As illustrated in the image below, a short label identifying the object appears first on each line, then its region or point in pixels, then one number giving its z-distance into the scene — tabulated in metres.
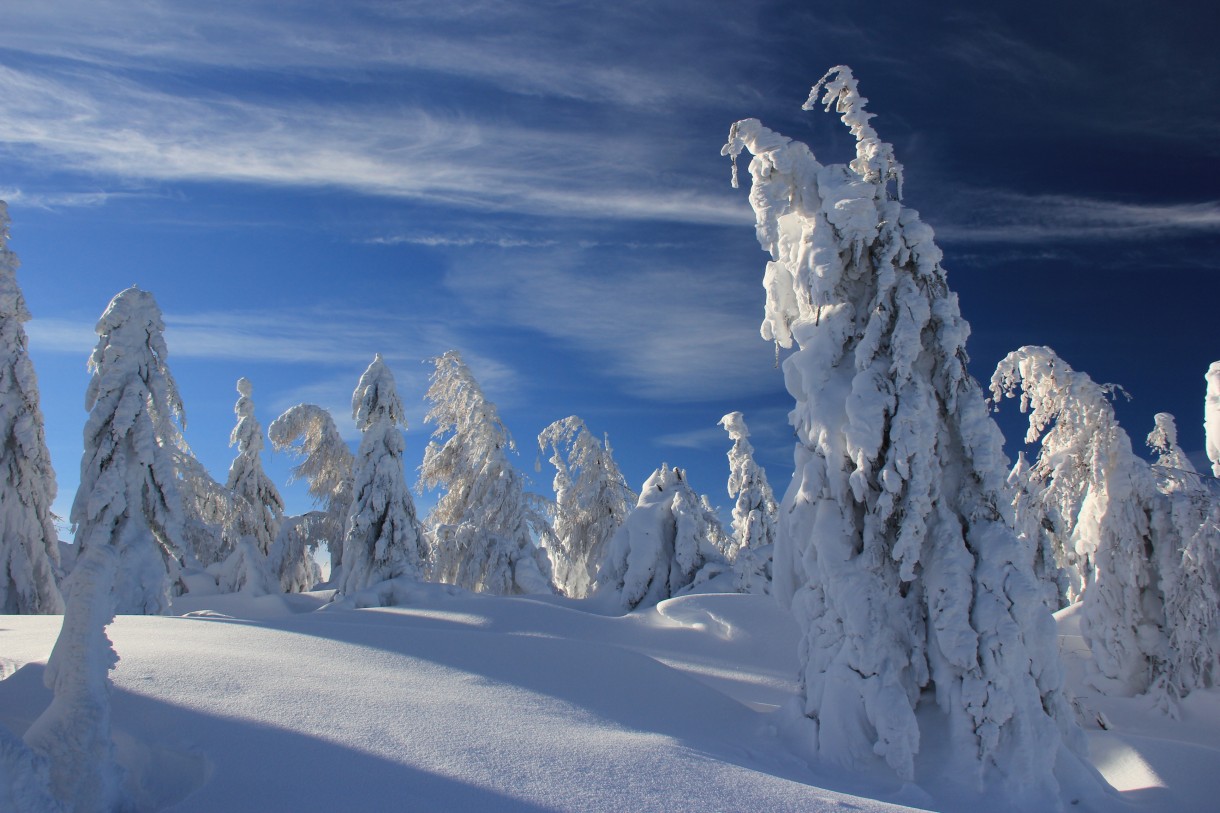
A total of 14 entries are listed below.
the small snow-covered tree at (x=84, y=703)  4.45
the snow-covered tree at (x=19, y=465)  16.56
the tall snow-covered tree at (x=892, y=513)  7.86
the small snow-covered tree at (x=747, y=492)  30.93
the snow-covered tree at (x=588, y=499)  28.59
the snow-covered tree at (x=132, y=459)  15.31
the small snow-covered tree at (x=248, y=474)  29.05
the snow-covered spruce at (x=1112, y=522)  13.34
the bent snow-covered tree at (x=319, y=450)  28.00
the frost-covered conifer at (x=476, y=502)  24.64
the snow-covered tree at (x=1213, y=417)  15.81
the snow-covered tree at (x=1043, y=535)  14.73
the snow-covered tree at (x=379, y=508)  20.39
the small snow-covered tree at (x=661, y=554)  18.59
